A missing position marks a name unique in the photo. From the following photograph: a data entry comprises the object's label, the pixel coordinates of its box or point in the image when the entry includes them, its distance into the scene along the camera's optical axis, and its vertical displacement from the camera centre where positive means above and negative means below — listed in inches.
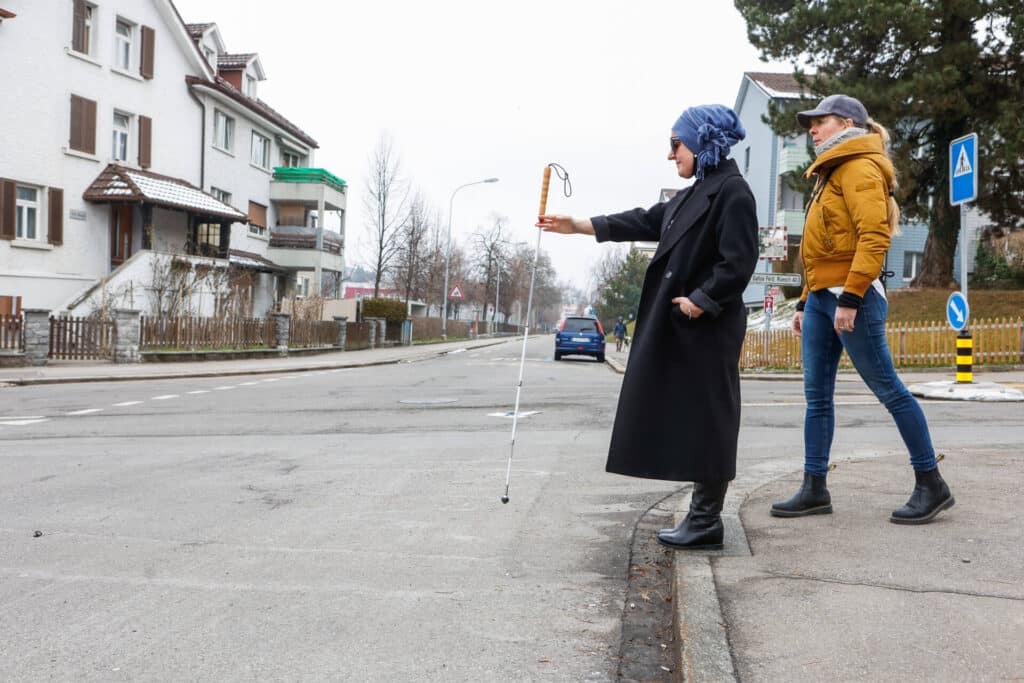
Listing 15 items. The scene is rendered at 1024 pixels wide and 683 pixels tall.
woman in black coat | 153.9 -5.0
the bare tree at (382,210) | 1839.3 +169.8
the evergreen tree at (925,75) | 884.0 +247.2
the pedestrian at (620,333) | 1786.8 -46.1
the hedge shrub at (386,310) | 1643.7 -21.3
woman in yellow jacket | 162.7 +7.7
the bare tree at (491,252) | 3095.5 +168.2
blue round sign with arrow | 505.0 +8.2
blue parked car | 1234.0 -41.6
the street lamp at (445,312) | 2161.3 -28.0
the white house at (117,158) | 1026.1 +160.6
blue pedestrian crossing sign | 476.7 +79.4
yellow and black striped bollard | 553.3 -18.8
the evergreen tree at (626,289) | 3267.7 +73.9
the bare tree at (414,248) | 1939.0 +108.7
